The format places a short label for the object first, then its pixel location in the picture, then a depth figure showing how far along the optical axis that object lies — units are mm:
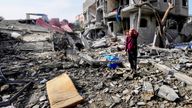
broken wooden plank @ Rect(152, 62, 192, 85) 3625
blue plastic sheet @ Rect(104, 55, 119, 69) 4821
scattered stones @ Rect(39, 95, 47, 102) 3349
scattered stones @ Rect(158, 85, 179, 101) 3053
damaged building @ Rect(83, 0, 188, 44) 11412
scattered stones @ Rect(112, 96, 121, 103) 3171
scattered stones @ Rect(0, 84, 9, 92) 3803
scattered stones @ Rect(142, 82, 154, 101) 3157
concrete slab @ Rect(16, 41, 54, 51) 8433
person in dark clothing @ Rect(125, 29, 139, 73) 4089
